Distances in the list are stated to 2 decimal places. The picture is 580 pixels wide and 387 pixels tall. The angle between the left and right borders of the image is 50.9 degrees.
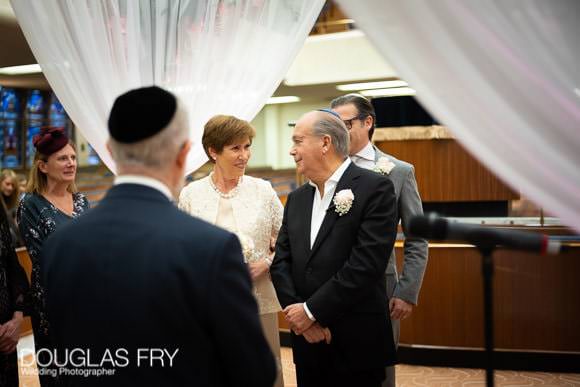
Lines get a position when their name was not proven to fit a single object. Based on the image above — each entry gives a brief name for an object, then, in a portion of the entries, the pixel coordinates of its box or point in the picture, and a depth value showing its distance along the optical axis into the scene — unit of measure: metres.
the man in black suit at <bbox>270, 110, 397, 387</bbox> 2.10
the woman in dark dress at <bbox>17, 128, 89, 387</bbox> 2.66
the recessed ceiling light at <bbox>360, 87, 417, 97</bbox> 12.37
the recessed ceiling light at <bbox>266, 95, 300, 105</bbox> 15.54
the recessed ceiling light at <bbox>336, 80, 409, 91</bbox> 11.31
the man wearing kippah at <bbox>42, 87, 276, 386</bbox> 1.26
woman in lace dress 2.61
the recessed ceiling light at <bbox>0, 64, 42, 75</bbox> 7.66
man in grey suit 2.58
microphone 1.32
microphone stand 1.41
